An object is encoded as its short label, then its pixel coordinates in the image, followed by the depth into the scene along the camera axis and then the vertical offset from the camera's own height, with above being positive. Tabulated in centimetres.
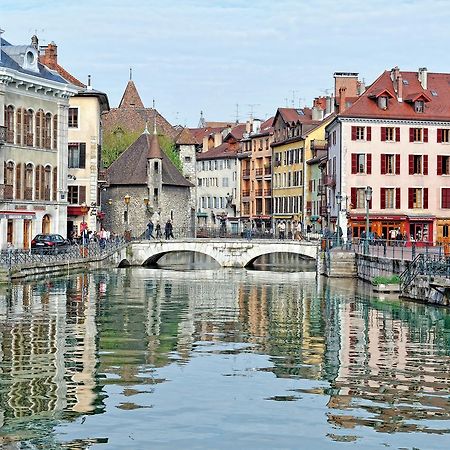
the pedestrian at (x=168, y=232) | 8599 +64
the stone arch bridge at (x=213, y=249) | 8269 -56
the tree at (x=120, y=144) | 12181 +1022
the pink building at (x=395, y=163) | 8512 +555
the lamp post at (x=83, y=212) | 8184 +202
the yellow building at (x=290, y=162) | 11625 +797
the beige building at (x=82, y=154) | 8412 +612
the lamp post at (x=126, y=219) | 10532 +193
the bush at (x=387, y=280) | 5291 -173
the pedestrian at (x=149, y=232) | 8467 +60
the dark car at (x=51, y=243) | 6341 -11
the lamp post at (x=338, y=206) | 8198 +246
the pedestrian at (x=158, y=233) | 8762 +60
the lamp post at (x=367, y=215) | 6488 +139
